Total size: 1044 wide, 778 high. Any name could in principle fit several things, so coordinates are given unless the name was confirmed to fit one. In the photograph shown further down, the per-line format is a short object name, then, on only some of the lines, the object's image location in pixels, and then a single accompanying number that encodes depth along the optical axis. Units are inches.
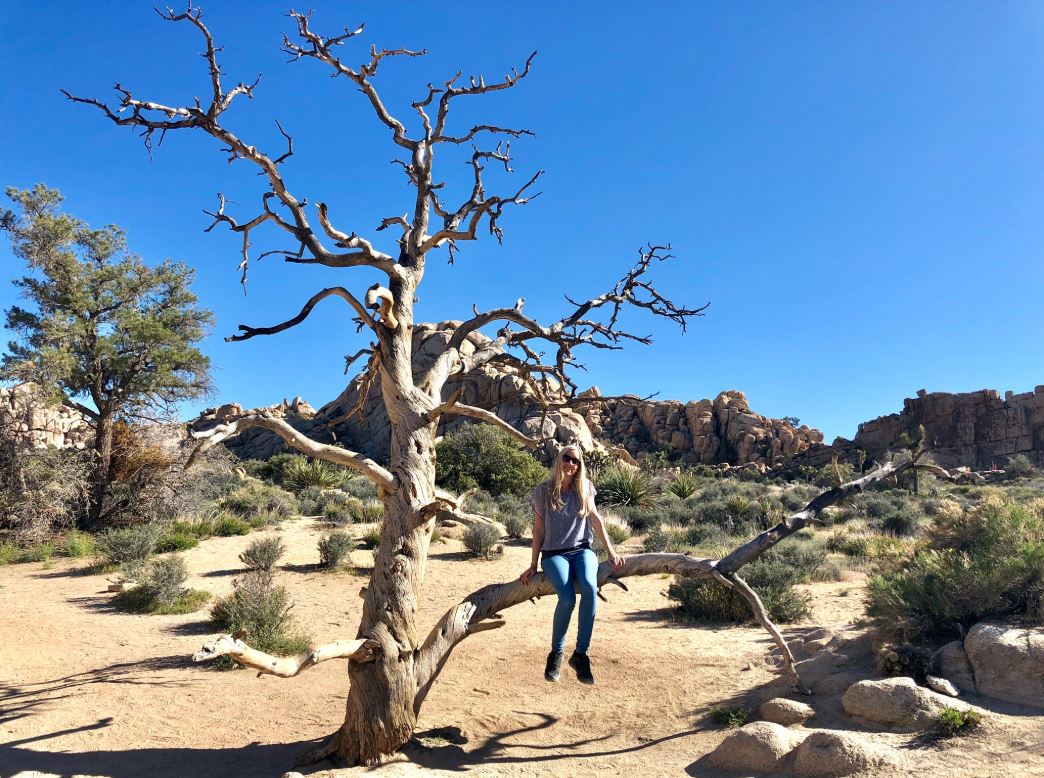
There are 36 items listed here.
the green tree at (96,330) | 734.5
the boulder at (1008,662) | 229.3
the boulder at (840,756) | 196.9
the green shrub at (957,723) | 210.1
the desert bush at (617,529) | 710.5
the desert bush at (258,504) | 788.1
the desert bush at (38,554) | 611.5
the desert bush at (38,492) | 658.8
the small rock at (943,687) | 235.0
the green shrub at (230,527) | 691.4
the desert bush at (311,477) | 1020.5
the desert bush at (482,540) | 618.8
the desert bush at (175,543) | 617.3
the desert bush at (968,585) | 273.0
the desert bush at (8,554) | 603.8
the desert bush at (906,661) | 255.9
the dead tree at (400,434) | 230.1
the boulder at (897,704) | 221.5
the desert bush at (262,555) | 545.3
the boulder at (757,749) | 210.8
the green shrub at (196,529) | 671.8
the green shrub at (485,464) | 1037.8
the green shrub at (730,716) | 256.4
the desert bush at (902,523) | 700.7
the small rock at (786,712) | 245.3
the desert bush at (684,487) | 1069.8
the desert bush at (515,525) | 723.4
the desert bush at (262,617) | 382.3
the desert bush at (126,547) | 569.0
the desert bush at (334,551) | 575.9
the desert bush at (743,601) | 405.4
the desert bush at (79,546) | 613.6
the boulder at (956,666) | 243.0
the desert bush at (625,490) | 912.5
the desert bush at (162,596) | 464.8
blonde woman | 211.6
